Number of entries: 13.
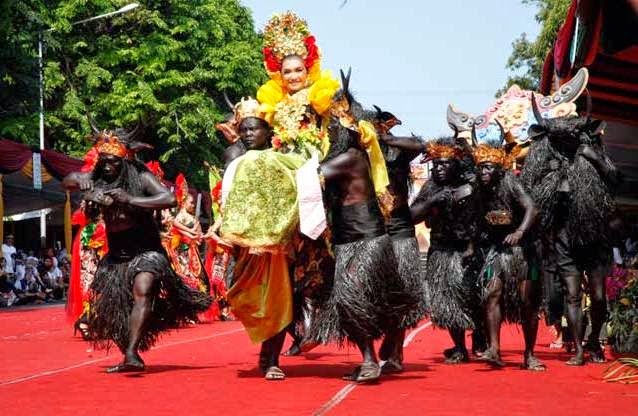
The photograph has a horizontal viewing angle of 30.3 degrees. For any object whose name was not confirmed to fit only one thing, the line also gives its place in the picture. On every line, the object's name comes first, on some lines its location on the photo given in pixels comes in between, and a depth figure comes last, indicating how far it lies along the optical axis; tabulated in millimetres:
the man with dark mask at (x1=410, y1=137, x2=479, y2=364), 10430
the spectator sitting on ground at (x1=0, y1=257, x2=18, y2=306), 26859
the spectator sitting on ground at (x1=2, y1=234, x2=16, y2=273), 27266
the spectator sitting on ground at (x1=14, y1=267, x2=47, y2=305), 28328
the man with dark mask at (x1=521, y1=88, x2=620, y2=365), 10344
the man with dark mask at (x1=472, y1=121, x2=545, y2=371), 9820
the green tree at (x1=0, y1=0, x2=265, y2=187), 41531
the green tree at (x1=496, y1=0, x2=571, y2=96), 35062
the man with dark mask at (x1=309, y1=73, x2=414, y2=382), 8586
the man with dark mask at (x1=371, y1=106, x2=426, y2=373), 9391
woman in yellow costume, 8758
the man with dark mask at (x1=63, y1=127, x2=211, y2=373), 9609
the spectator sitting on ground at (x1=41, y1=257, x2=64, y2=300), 30406
